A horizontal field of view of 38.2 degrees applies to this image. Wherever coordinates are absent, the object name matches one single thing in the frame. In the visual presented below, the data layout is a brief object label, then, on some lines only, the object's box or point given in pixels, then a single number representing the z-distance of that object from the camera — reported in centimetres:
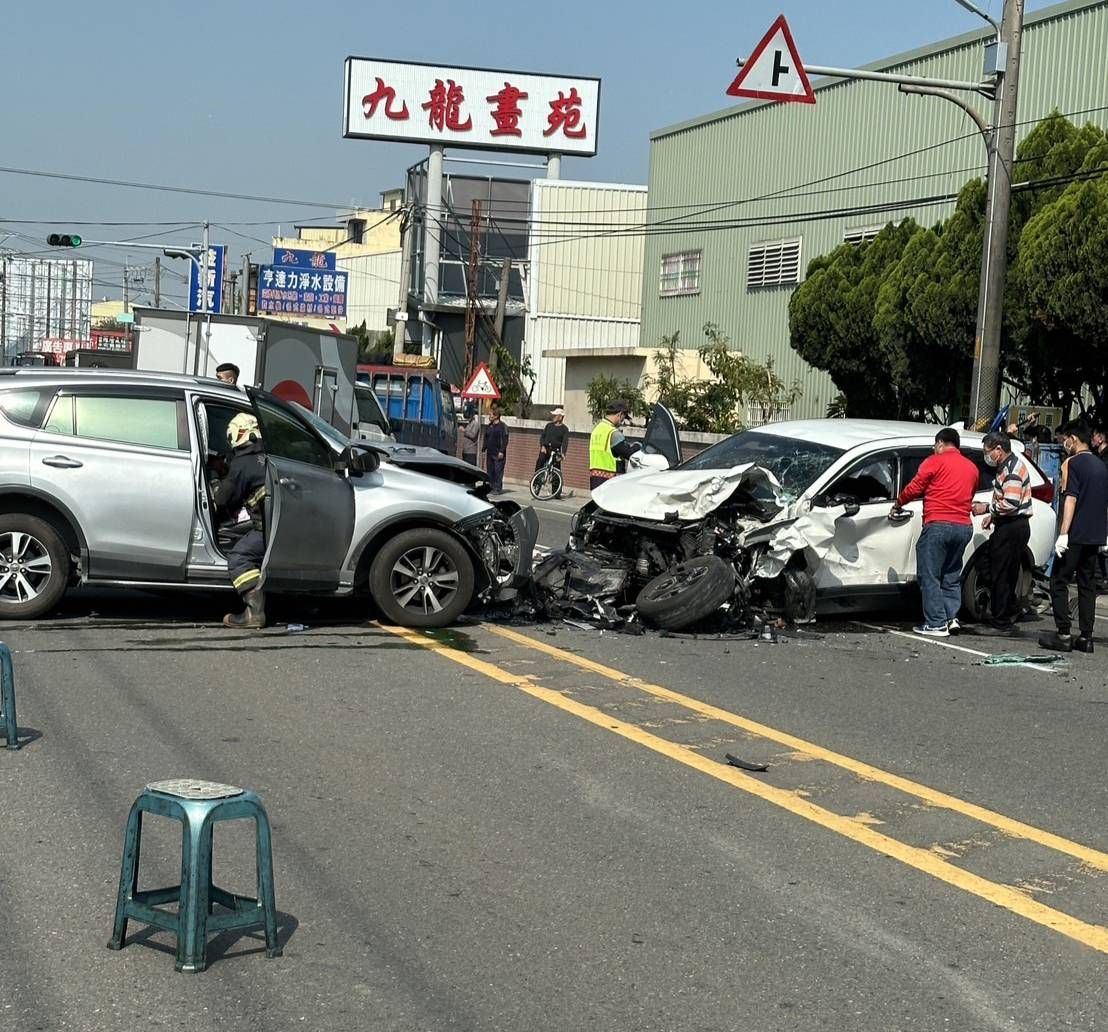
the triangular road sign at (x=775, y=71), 1747
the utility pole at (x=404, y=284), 5569
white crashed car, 1229
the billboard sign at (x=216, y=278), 6094
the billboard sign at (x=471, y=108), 5981
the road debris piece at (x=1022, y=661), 1178
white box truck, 2514
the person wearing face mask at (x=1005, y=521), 1284
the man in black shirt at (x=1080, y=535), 1225
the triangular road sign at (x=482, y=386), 3500
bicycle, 3212
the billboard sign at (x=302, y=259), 6359
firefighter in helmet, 1122
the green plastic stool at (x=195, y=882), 463
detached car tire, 1191
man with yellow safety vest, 1753
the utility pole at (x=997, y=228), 1864
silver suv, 1113
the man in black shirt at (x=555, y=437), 3148
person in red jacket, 1259
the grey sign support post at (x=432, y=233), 6016
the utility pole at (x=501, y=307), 4800
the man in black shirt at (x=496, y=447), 3023
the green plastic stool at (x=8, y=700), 730
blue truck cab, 3566
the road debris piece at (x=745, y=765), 771
